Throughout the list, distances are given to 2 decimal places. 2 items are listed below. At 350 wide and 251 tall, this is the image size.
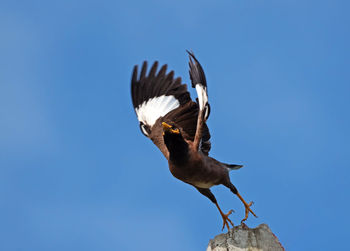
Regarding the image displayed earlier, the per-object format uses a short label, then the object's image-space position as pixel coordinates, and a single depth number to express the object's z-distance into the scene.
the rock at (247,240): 11.52
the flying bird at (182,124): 14.37
